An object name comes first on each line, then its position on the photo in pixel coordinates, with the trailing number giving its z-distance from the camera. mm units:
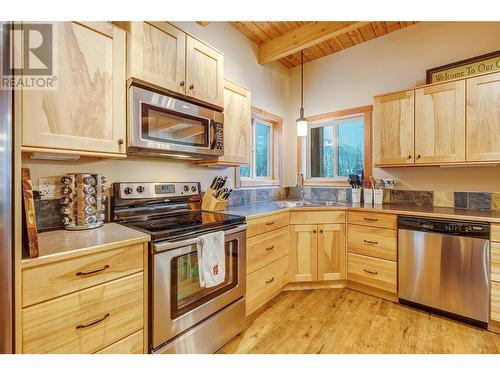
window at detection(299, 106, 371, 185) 2963
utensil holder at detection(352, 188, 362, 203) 2785
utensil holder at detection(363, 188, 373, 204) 2703
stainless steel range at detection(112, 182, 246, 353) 1285
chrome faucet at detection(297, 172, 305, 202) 3355
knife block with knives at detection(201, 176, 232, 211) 2186
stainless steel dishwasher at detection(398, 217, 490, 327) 1796
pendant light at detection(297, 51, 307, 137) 2795
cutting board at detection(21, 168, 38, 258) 904
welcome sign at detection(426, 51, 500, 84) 2168
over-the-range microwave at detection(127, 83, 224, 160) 1477
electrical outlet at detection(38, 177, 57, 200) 1381
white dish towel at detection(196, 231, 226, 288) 1447
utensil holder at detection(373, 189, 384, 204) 2640
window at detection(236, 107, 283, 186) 3059
